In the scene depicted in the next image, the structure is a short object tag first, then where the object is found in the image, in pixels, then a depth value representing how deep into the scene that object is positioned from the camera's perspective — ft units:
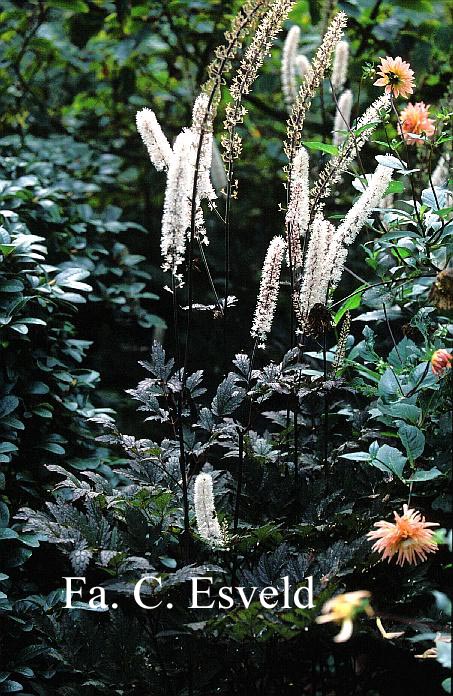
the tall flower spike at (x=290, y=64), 16.10
